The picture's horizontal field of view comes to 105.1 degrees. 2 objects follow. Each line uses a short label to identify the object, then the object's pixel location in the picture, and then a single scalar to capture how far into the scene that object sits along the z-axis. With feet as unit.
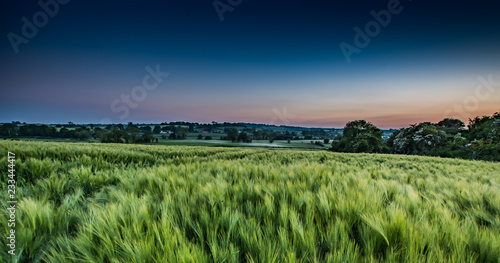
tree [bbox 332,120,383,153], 174.40
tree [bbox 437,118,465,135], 170.69
